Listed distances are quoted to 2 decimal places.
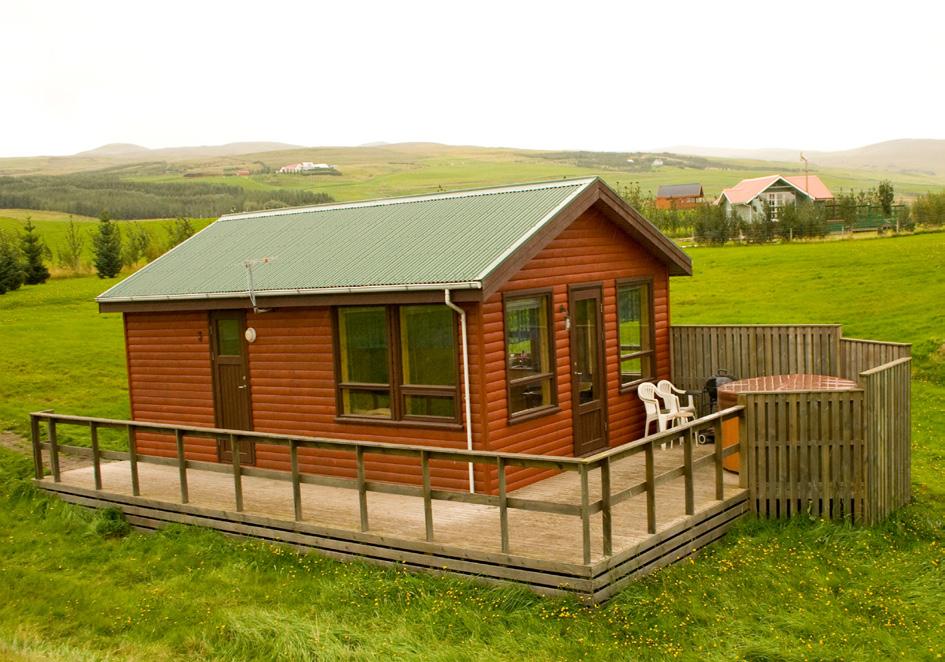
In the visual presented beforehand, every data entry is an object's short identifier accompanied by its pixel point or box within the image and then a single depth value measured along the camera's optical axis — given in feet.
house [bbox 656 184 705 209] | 312.29
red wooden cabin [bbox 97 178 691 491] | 35.86
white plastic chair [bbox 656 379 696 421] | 41.98
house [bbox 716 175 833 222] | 228.63
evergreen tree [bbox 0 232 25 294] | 114.11
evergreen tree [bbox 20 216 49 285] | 123.34
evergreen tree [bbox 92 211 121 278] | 124.57
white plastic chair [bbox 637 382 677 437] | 41.65
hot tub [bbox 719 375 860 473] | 36.37
